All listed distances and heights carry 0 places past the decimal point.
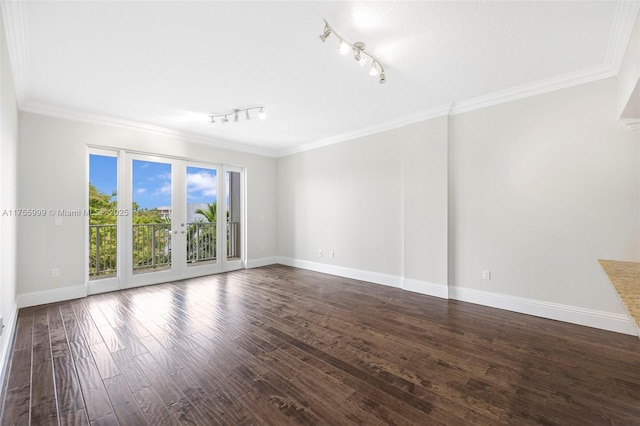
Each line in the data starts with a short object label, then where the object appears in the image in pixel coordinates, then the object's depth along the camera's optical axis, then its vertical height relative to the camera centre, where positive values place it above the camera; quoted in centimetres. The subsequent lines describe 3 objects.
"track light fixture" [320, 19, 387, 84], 223 +154
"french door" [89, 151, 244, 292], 454 -9
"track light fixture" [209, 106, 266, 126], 400 +157
